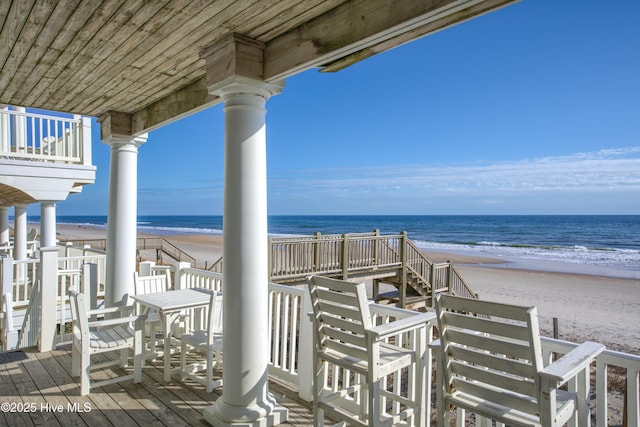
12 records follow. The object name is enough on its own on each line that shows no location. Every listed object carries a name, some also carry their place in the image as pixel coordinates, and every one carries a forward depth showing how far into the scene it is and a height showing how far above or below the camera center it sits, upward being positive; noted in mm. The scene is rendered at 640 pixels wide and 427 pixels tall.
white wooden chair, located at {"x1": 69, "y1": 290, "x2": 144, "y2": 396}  3008 -1062
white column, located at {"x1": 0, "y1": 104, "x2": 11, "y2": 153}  6523 +1352
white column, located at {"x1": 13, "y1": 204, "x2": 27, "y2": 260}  9086 -597
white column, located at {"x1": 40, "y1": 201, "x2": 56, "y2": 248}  7957 -228
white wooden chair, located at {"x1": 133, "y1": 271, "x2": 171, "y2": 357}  4145 -790
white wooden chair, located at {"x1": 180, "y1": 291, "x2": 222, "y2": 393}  3094 -1072
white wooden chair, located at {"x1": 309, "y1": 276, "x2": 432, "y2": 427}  1972 -774
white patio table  3258 -776
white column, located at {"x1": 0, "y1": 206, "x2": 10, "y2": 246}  12244 -323
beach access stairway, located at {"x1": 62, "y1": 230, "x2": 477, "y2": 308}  9602 -1402
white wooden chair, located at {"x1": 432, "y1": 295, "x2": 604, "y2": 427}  1469 -649
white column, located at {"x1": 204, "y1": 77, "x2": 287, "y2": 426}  2492 -266
